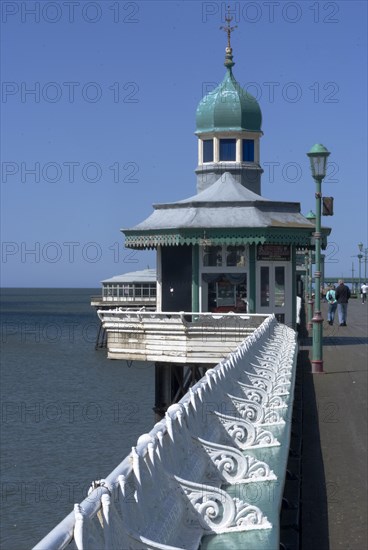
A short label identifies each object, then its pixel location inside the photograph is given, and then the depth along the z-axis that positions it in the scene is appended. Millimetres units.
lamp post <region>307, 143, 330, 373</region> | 18938
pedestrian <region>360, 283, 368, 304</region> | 68875
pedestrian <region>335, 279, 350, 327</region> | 33000
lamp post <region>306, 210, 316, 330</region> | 35091
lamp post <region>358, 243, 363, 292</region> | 92975
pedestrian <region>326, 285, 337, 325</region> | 34844
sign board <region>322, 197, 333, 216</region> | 23595
